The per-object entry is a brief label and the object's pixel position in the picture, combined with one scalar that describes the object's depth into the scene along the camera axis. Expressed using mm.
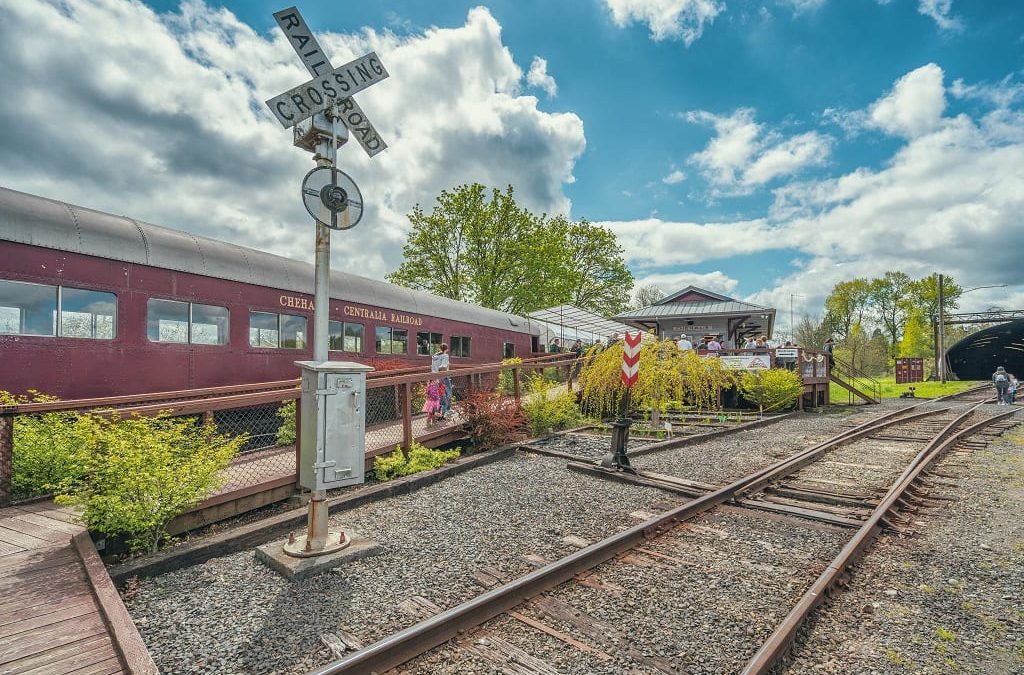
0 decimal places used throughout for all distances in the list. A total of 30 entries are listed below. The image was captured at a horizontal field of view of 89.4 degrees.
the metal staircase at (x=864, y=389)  18602
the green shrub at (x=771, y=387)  14852
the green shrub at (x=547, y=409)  10430
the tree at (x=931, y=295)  54125
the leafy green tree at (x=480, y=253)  32250
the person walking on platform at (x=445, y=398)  9156
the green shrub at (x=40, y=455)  5434
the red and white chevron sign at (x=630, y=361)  7883
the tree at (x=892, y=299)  57781
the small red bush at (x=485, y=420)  8930
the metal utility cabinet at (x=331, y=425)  4316
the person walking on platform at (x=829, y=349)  18984
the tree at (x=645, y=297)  57562
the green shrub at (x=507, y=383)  10438
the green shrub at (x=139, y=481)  4215
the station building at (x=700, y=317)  23047
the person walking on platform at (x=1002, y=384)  19531
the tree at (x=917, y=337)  51312
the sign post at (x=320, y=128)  4309
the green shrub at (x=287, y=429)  8062
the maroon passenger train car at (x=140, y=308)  6695
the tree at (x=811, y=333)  51578
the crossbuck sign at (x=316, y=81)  4285
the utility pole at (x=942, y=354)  33688
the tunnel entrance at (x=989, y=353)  36188
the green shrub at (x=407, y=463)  6867
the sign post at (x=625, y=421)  7473
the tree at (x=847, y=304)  59531
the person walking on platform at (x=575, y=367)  12586
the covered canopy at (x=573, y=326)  26550
